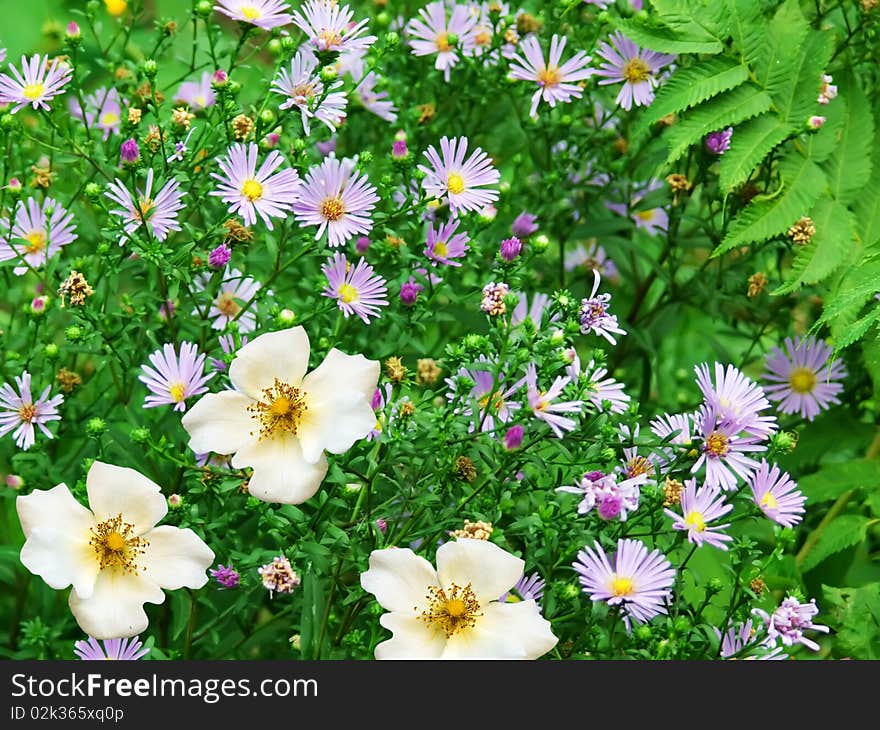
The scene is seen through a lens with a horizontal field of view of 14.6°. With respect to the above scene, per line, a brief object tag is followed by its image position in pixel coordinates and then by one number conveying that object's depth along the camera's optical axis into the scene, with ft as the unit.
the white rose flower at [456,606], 3.12
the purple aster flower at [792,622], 3.15
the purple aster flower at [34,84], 3.38
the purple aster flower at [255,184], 3.30
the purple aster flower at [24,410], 3.34
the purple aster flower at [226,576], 3.25
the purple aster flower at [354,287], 3.36
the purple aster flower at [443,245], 3.40
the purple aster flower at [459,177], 3.38
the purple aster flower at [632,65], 3.56
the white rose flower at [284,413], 3.12
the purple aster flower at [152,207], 3.31
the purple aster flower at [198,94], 3.70
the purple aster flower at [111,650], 3.25
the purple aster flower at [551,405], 3.17
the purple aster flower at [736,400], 3.24
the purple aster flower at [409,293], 3.38
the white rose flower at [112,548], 3.15
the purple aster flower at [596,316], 3.23
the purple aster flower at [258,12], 3.38
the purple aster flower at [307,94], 3.34
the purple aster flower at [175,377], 3.25
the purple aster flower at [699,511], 3.19
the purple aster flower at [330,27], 3.34
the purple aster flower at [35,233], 3.41
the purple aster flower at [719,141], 3.53
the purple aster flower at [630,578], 3.16
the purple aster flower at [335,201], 3.34
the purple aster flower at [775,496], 3.23
